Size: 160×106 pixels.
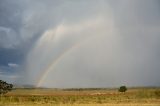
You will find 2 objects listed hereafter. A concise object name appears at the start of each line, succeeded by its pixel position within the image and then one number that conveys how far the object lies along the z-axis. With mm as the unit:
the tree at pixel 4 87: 77125
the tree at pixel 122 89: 125562
